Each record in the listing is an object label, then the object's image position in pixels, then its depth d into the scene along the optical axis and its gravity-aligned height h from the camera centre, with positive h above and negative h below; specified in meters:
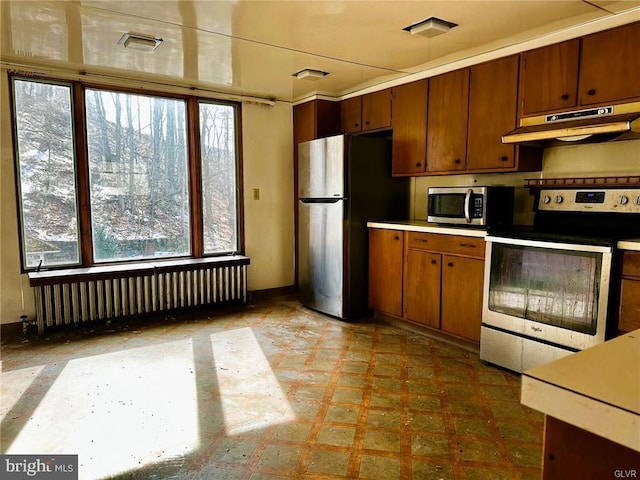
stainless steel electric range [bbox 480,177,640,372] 2.45 -0.46
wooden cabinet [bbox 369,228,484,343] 3.19 -0.69
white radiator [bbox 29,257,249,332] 3.70 -0.92
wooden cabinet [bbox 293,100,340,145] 4.74 +0.88
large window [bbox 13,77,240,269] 3.78 +0.21
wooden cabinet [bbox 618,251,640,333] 2.29 -0.52
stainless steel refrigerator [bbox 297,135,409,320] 3.99 -0.10
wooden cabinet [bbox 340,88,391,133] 4.20 +0.89
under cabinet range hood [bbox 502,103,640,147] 2.39 +0.42
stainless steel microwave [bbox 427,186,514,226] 3.20 -0.06
